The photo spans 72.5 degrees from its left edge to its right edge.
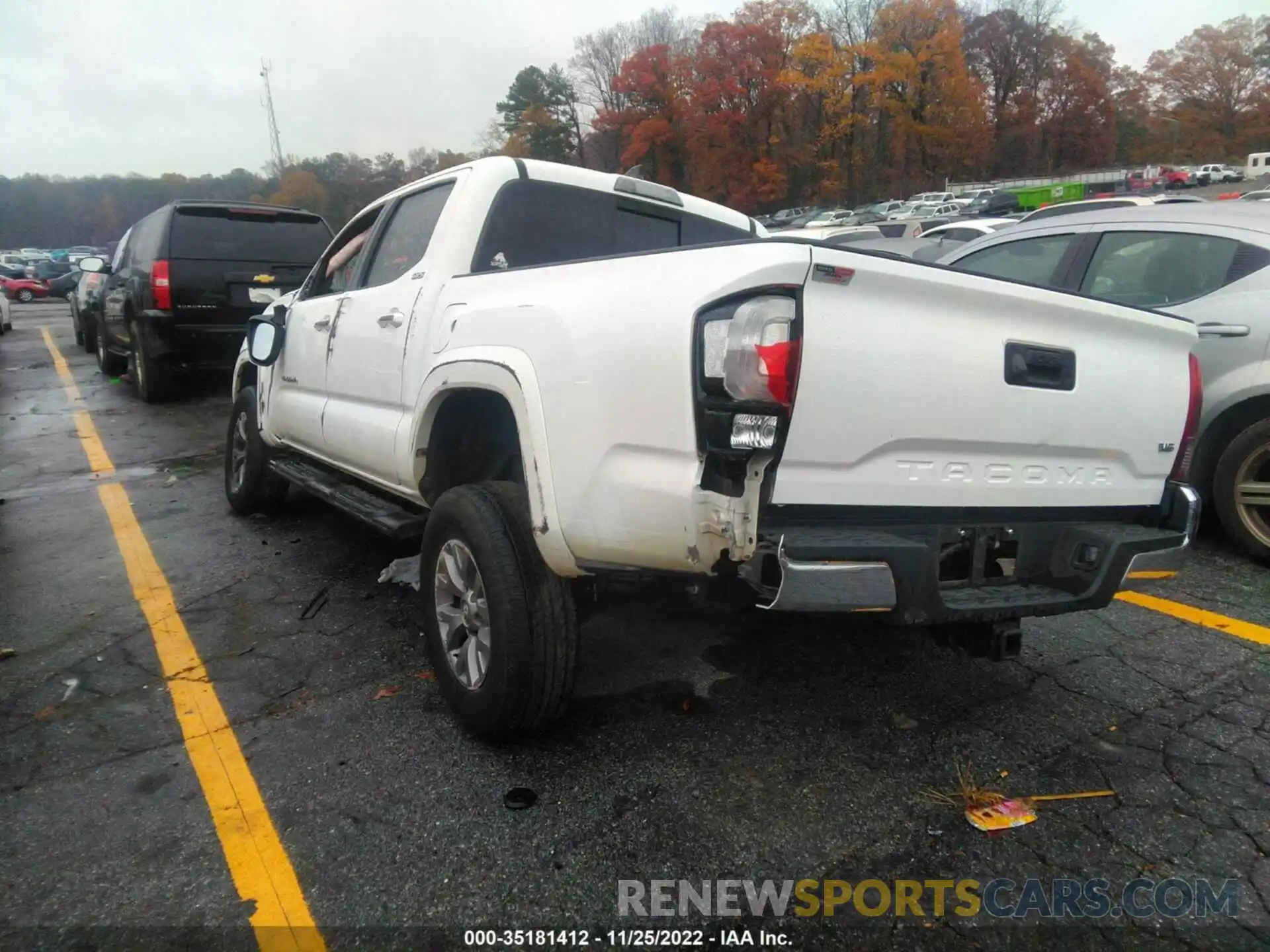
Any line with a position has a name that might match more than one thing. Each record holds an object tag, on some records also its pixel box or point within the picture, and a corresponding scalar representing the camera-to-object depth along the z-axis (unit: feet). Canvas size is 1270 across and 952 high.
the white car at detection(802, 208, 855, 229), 143.60
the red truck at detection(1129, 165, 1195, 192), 164.04
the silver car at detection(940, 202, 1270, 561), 14.51
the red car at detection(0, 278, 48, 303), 110.73
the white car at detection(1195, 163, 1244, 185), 175.01
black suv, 29.53
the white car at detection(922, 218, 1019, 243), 48.01
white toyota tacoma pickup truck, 7.25
